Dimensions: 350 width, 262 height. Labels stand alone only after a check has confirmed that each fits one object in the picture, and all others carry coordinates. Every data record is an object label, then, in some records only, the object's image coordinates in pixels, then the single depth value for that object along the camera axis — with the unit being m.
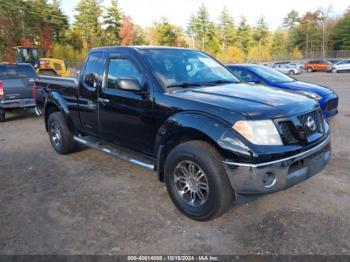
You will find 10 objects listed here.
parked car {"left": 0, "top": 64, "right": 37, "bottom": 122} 9.12
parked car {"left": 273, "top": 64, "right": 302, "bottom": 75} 36.89
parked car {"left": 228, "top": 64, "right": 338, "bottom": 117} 7.45
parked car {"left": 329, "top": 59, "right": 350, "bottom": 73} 35.34
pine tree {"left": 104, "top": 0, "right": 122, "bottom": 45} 58.19
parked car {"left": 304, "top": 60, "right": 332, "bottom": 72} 38.72
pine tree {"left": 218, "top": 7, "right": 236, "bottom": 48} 68.81
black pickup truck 2.93
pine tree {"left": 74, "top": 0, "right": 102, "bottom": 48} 58.19
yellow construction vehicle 19.61
